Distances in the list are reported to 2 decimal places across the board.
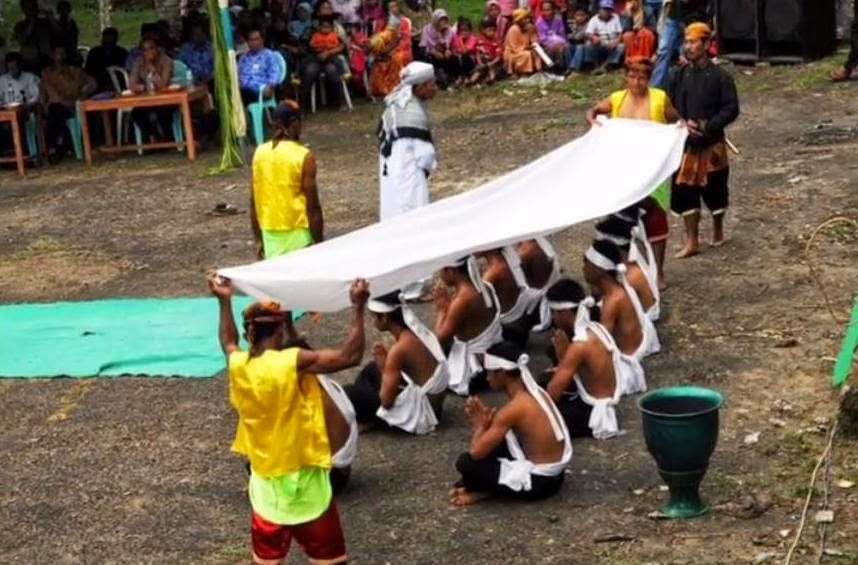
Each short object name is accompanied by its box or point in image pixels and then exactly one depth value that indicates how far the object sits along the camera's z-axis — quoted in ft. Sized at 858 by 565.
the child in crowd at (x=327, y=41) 60.18
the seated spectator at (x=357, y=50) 60.90
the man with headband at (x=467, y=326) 28.35
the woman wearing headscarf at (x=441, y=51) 62.49
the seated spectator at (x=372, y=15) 64.75
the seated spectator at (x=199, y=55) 56.85
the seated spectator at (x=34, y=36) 58.52
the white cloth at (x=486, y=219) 21.98
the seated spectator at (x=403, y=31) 61.52
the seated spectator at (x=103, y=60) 58.29
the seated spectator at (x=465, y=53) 62.54
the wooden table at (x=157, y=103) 52.29
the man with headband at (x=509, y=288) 30.22
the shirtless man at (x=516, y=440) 22.91
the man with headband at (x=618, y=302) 28.07
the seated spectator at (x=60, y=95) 55.72
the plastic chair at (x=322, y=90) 60.08
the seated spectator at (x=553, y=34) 61.41
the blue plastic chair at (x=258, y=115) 53.26
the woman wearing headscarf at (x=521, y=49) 61.11
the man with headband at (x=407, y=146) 31.96
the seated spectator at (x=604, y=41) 60.29
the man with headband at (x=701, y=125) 33.60
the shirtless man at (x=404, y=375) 26.16
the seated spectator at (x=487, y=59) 61.93
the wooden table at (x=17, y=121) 52.65
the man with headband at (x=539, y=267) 31.35
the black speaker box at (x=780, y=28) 57.06
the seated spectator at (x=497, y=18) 63.62
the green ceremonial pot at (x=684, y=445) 21.79
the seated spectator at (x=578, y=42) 60.95
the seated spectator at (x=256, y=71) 53.88
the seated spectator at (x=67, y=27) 61.00
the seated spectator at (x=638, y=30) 57.06
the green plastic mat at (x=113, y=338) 31.63
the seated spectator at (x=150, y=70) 54.08
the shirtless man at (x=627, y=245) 29.78
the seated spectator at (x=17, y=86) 54.54
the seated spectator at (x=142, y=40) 55.42
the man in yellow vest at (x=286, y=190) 28.81
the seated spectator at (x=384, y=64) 60.49
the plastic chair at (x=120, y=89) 56.18
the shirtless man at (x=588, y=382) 25.61
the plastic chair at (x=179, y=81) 54.60
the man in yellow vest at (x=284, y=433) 19.70
